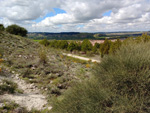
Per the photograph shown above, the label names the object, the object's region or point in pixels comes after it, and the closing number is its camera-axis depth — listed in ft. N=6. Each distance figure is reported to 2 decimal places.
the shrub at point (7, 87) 13.89
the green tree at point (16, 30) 105.91
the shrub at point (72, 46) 137.28
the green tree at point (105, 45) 101.16
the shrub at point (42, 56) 27.18
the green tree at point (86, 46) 131.85
